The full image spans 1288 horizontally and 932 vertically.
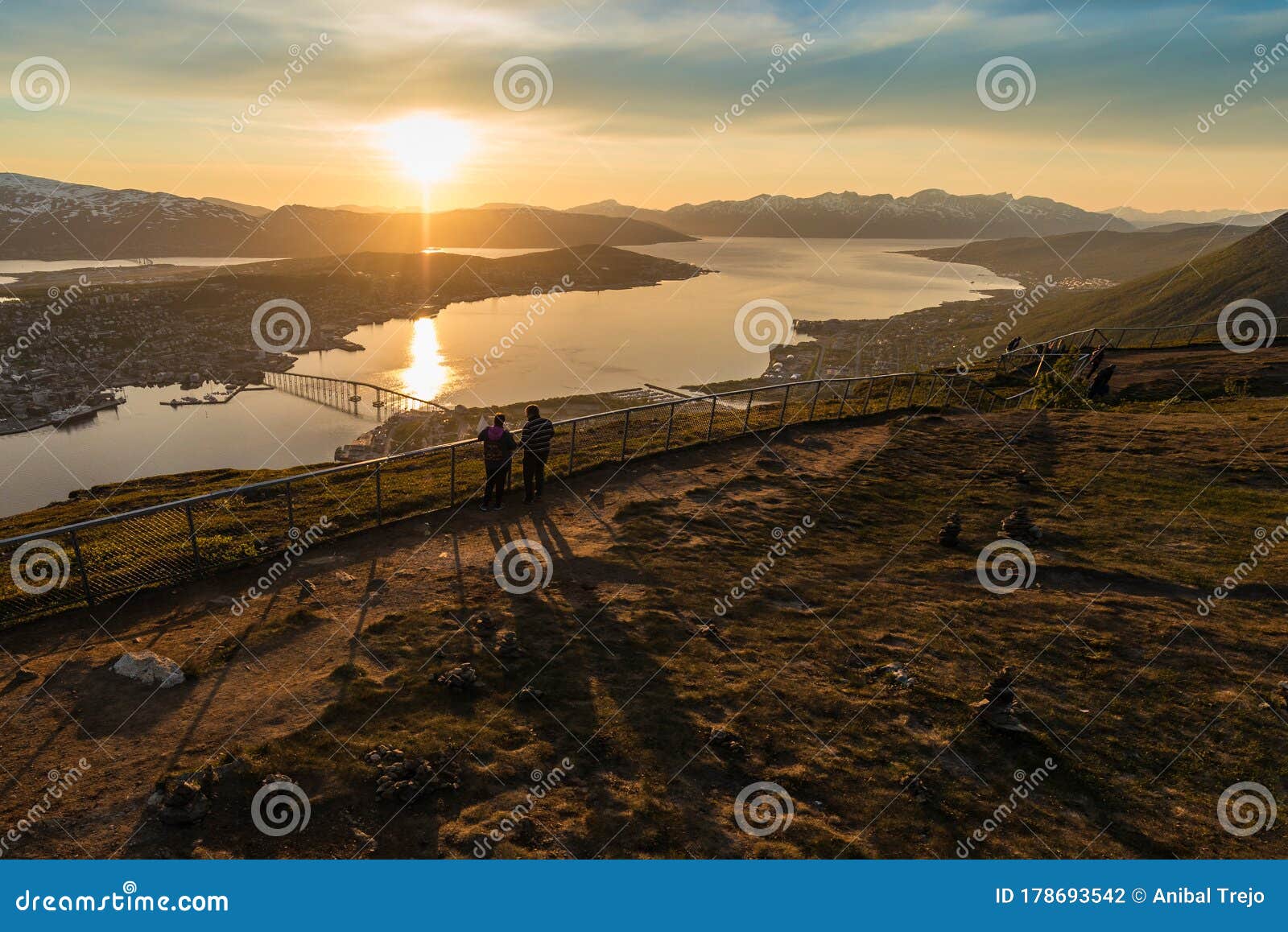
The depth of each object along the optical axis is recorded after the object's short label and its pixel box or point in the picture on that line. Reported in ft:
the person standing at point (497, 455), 46.73
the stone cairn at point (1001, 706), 26.04
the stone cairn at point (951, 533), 44.16
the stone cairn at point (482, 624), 32.27
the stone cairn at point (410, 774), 22.31
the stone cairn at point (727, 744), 24.87
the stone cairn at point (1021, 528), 43.98
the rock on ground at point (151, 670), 28.02
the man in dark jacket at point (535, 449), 47.80
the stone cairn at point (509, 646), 30.48
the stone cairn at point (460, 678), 28.04
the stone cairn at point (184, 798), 20.40
